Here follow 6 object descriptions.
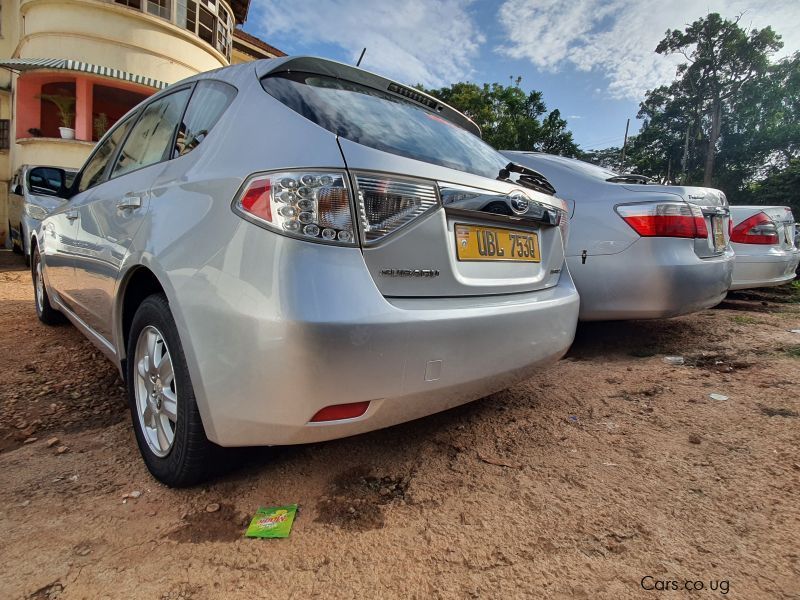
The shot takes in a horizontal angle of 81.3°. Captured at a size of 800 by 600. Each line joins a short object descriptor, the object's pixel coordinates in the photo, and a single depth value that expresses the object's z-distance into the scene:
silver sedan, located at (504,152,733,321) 2.93
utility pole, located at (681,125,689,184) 37.31
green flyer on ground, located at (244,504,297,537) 1.44
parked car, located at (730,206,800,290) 4.34
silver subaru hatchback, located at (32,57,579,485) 1.28
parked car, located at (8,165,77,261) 3.25
